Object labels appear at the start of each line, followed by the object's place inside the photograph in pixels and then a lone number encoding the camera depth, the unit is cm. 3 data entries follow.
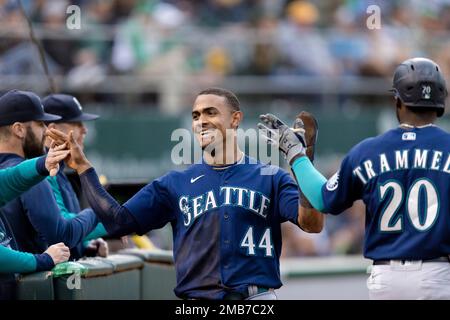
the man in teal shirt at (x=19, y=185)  1116
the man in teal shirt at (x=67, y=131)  1396
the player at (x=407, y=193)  974
